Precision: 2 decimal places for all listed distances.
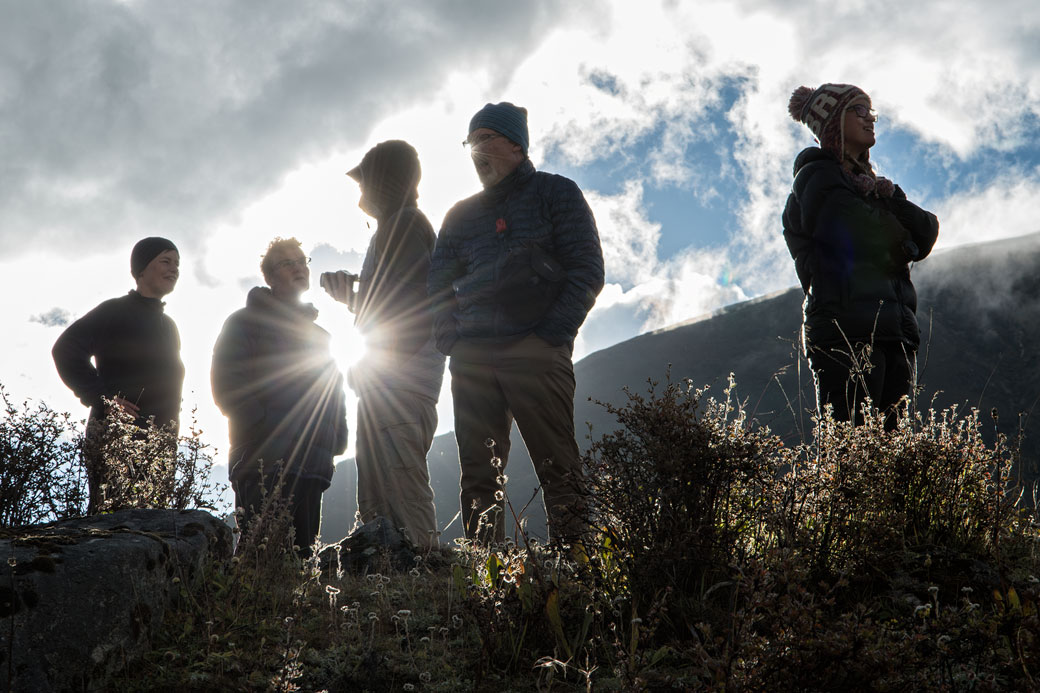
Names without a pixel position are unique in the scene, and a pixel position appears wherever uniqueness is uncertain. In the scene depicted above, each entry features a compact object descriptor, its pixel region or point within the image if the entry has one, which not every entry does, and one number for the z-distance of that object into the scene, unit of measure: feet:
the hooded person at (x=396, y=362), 17.06
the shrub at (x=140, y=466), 13.43
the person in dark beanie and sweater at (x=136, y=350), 17.68
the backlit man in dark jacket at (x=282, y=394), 15.84
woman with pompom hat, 13.17
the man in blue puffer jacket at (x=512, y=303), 13.52
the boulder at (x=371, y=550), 14.06
